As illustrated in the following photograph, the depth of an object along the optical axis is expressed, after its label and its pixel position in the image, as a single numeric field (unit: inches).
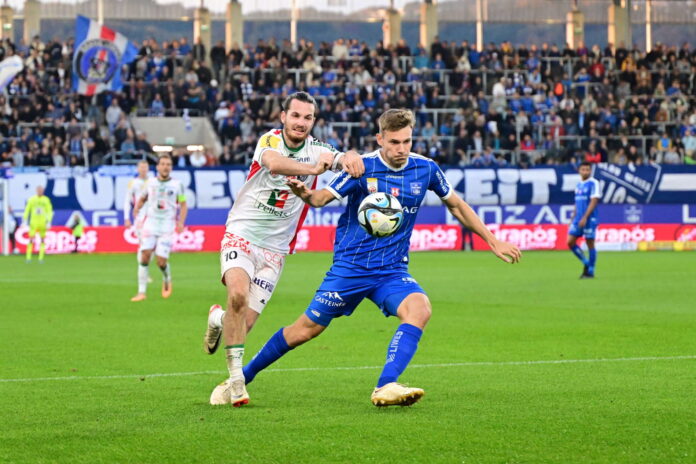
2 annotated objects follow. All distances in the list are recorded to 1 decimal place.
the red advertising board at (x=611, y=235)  1594.5
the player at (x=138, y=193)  889.5
